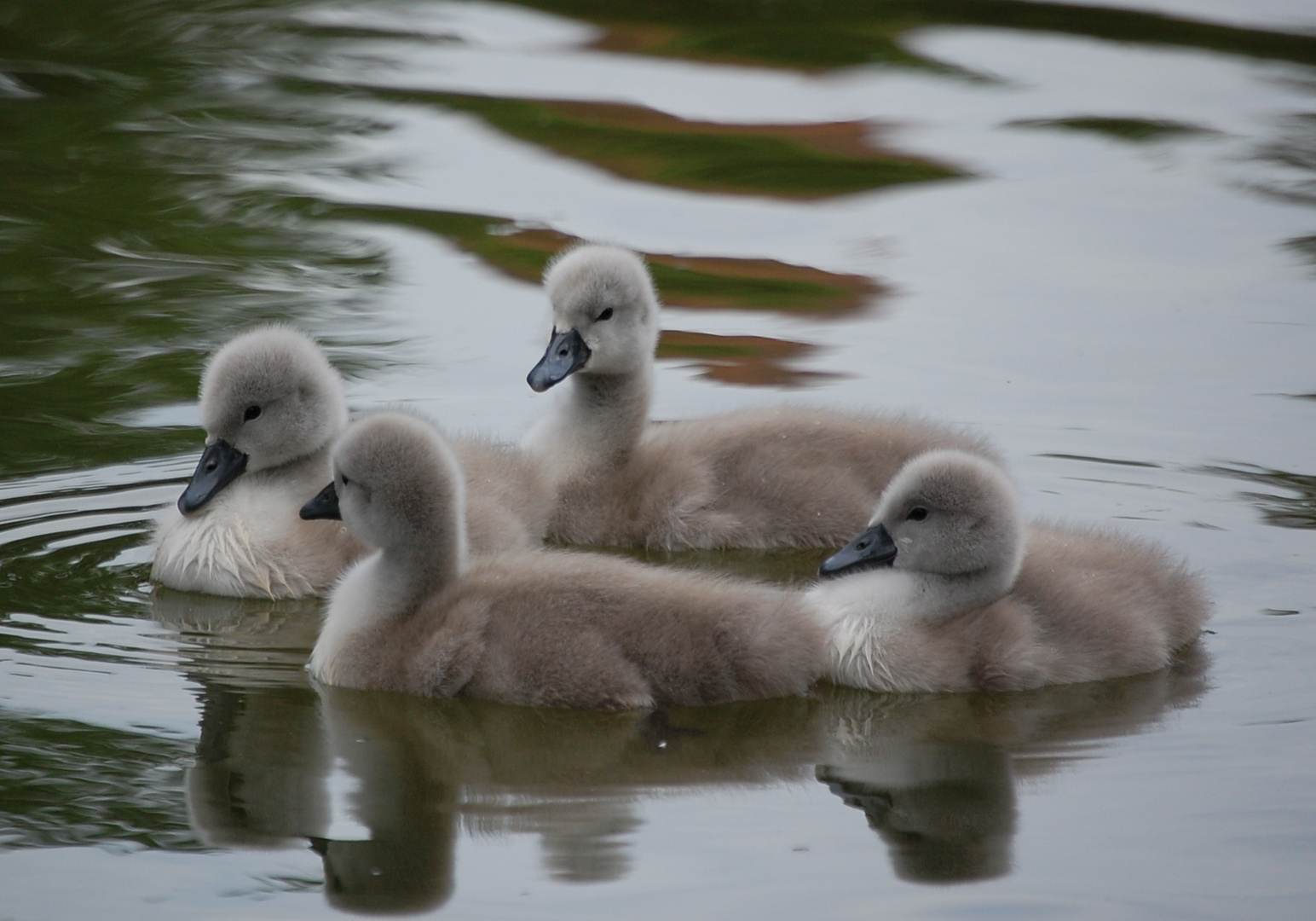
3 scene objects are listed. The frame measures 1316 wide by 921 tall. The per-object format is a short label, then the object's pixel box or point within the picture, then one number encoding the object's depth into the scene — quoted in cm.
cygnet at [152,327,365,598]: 1306
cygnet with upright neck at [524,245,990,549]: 1430
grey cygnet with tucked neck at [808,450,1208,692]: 1125
